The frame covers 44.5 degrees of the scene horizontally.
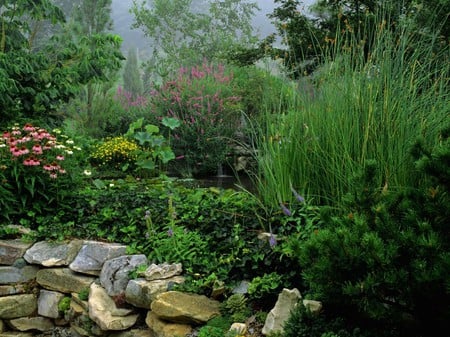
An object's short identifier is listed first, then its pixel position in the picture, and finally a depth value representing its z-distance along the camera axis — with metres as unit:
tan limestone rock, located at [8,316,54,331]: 4.46
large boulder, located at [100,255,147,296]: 3.87
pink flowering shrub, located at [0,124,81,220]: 4.52
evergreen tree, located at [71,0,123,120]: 13.01
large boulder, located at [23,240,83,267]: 4.33
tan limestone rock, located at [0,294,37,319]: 4.41
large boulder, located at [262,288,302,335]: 2.89
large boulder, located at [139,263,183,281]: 3.68
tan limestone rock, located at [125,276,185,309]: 3.56
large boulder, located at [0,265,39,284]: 4.45
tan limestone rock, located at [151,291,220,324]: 3.33
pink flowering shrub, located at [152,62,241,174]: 8.73
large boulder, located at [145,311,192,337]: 3.39
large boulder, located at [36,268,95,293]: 4.20
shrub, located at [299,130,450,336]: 2.22
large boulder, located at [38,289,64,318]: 4.34
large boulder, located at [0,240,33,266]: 4.45
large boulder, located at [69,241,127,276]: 4.16
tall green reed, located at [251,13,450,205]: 3.53
